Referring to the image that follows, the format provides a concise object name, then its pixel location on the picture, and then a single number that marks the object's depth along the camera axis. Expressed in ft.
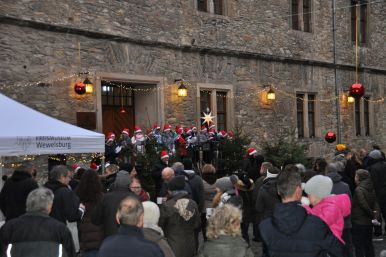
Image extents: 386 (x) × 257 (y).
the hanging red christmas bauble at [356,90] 66.13
